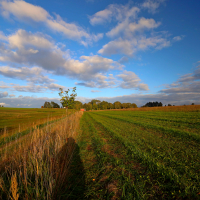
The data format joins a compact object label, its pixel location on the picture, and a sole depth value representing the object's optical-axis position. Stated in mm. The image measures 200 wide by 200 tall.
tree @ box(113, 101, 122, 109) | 150075
